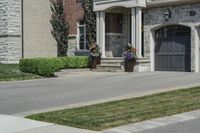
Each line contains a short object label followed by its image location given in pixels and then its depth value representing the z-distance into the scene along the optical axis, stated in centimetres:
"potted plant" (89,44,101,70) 2578
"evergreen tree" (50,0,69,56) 3039
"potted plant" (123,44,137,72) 2381
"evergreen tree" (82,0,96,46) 2831
